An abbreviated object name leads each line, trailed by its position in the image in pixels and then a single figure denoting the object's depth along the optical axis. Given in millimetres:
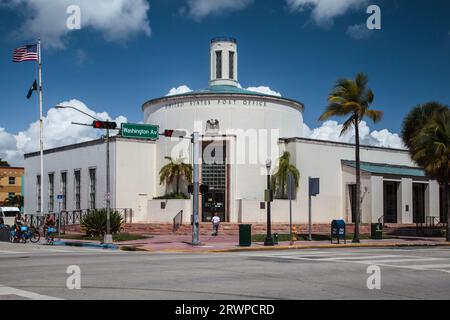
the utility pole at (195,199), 29508
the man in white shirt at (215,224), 37500
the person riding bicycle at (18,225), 34812
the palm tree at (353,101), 33219
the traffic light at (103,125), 29045
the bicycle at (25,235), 34562
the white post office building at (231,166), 43344
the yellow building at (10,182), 95812
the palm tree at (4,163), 100756
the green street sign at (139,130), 29234
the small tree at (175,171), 43844
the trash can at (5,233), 37125
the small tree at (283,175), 43531
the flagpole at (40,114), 43000
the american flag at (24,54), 40266
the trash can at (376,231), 36906
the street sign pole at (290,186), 30045
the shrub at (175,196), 43031
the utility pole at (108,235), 30692
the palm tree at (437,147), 35281
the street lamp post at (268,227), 29406
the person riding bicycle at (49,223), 34156
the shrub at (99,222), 36219
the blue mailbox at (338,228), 31781
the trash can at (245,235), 28933
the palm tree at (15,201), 91312
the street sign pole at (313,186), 32375
